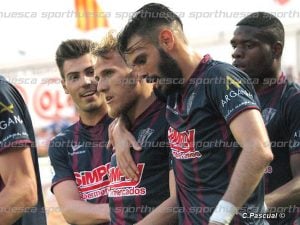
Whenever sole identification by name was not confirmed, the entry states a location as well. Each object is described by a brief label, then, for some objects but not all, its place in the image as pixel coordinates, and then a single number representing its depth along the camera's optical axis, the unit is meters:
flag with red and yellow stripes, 28.42
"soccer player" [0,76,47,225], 8.15
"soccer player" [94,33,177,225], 9.79
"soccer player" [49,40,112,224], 11.09
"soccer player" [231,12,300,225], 10.34
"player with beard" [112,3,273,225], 7.90
